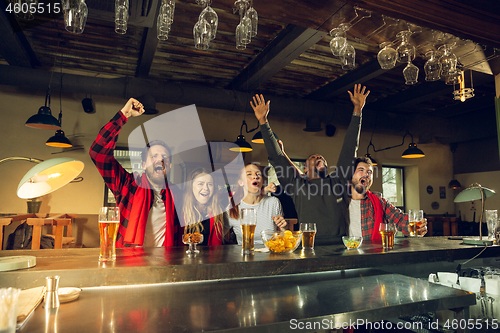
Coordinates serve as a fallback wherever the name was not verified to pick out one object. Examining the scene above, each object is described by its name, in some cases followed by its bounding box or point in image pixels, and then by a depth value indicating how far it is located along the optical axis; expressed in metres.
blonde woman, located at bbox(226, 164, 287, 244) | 2.53
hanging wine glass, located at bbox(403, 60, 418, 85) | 2.04
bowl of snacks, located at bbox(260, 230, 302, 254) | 1.46
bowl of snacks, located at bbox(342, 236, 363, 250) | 1.63
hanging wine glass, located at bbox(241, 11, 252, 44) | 1.55
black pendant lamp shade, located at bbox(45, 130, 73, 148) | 4.44
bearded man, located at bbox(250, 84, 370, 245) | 2.23
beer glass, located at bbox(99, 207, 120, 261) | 1.24
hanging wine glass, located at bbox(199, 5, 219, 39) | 1.53
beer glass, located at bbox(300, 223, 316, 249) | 1.60
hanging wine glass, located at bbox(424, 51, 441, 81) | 2.05
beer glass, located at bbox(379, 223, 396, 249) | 1.69
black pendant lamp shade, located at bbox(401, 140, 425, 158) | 5.85
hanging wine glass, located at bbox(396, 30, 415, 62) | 1.85
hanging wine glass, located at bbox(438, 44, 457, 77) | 1.97
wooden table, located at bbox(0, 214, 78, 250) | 4.03
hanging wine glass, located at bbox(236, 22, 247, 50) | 1.60
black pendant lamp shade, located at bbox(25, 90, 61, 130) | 3.85
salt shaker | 0.96
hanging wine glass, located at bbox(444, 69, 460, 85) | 2.10
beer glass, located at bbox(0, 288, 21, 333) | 0.75
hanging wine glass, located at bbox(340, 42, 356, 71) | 1.87
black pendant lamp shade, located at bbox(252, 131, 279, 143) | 5.05
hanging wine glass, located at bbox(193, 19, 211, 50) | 1.56
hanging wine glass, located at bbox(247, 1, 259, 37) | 1.52
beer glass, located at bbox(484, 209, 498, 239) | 2.03
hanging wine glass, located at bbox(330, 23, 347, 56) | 1.75
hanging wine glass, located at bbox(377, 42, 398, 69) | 1.92
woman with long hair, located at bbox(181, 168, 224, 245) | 2.25
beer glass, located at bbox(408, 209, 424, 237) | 2.12
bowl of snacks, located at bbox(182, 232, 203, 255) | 1.45
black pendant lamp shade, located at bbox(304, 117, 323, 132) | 5.76
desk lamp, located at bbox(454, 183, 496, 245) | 2.08
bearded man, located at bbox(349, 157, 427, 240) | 2.77
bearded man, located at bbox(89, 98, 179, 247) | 2.07
